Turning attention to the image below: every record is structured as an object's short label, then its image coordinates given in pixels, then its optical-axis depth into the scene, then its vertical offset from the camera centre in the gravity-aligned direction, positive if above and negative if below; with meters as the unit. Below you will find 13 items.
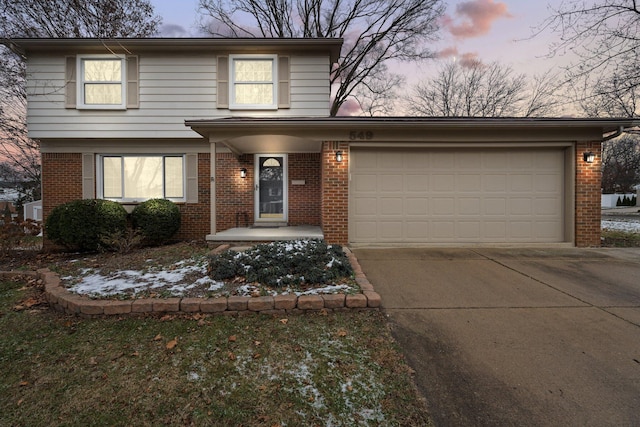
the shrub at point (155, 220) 7.64 -0.40
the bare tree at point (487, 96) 19.05 +7.12
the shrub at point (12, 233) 6.34 -0.63
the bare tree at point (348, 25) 14.58 +8.86
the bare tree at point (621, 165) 34.84 +5.12
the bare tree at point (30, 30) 10.87 +6.62
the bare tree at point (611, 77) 8.94 +4.48
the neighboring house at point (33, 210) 12.98 -0.27
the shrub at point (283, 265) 3.85 -0.83
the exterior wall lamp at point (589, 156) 6.63 +1.07
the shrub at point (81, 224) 6.88 -0.47
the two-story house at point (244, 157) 6.96 +1.24
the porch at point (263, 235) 6.73 -0.68
